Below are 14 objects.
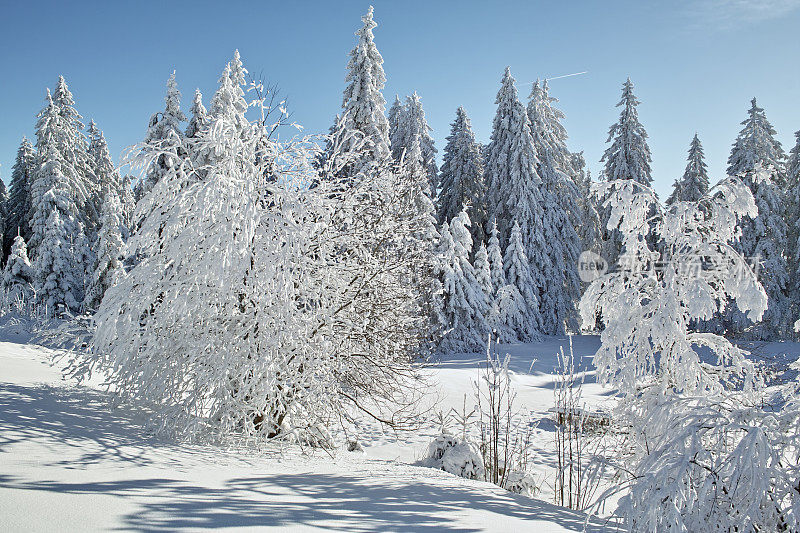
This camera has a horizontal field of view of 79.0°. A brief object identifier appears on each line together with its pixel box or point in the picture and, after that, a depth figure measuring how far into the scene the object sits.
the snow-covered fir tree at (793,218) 23.20
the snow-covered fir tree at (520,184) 25.92
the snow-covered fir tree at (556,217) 26.03
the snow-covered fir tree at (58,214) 24.58
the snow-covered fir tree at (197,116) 19.62
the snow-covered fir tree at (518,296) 22.89
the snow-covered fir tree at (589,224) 31.20
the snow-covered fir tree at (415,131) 28.55
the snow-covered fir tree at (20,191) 33.00
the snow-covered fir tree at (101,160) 33.53
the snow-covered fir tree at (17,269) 24.83
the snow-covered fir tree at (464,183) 28.84
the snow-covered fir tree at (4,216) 32.88
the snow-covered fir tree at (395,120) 30.04
